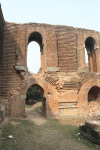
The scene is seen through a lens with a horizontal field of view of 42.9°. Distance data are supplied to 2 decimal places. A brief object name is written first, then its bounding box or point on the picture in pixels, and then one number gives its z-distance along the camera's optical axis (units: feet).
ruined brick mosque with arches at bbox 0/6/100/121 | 30.04
